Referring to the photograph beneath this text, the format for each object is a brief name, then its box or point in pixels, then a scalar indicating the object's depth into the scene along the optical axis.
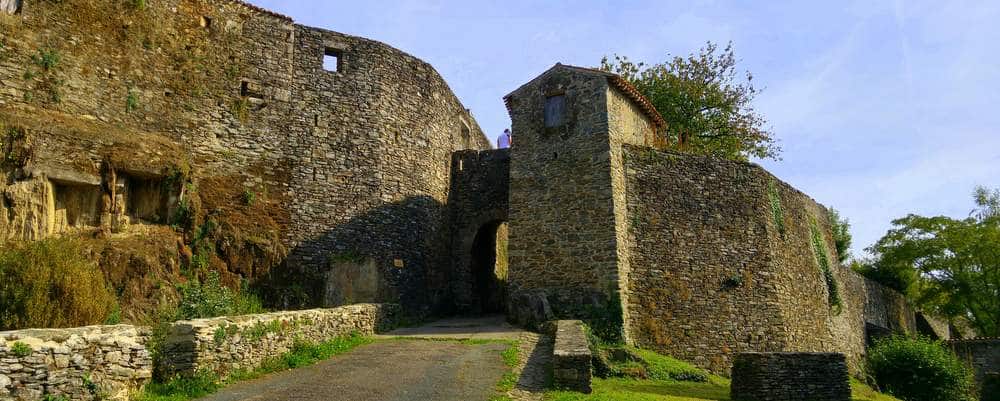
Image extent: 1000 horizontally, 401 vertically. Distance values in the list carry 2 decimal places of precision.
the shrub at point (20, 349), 7.13
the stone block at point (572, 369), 10.28
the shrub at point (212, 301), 14.69
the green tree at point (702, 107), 31.61
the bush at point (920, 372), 19.91
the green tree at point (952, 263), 33.97
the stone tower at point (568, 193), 17.33
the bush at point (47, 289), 10.78
